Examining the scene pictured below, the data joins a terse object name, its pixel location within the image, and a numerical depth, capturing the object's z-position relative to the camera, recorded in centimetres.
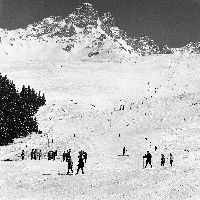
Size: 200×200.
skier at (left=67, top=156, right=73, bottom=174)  3891
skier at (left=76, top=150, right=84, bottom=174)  3900
